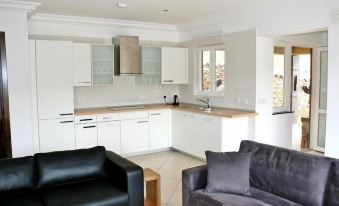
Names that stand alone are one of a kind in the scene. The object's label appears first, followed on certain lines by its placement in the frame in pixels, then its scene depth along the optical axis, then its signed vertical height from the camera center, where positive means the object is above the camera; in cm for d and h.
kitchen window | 600 +28
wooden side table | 344 -117
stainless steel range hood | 595 +58
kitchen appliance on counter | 698 -34
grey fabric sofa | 262 -88
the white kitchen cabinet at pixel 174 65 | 653 +41
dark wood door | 441 -35
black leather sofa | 285 -96
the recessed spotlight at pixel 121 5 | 468 +121
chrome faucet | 597 -34
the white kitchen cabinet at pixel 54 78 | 503 +13
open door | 600 -32
